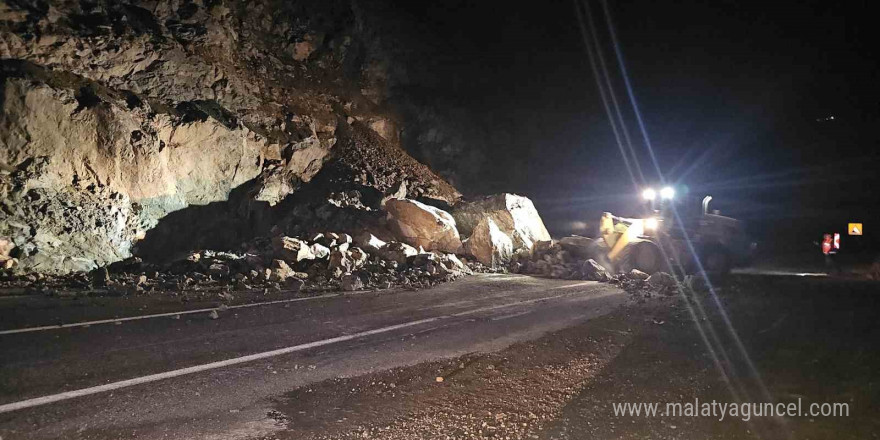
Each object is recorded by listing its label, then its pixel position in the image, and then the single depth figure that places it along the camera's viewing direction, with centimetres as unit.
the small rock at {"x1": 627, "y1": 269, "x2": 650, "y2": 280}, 1233
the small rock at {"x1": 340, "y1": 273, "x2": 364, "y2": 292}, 1022
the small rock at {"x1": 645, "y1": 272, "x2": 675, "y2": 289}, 1125
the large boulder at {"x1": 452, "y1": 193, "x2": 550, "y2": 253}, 1636
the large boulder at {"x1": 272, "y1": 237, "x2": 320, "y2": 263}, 1188
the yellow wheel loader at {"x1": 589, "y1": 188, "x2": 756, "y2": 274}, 1332
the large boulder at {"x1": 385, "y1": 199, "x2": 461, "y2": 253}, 1512
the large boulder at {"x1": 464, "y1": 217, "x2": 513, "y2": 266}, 1498
